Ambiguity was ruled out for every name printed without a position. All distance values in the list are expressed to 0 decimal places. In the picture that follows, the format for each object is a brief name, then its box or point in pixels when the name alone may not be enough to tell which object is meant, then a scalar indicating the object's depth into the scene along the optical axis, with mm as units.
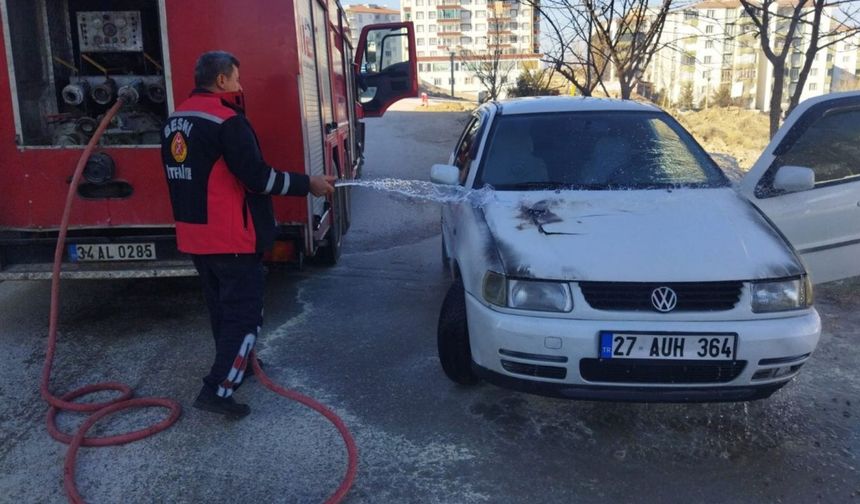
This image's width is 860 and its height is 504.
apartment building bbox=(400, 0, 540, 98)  86062
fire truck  4656
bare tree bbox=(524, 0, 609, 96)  10594
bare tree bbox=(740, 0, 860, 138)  7711
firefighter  3436
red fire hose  3109
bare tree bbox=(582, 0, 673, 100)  10016
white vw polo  3111
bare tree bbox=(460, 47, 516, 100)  24297
